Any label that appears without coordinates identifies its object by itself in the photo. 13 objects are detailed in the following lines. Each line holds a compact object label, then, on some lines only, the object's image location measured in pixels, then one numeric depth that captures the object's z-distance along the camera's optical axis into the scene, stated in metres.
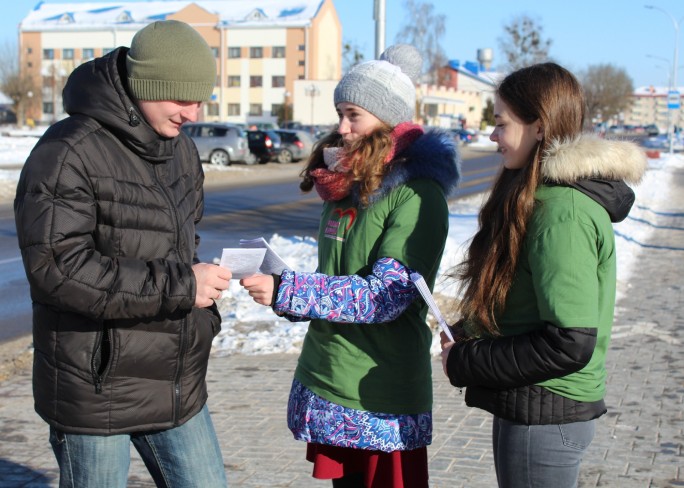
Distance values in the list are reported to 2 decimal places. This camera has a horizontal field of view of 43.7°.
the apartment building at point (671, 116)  55.20
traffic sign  46.20
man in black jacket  2.27
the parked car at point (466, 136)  63.21
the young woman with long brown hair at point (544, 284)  2.21
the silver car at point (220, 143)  32.41
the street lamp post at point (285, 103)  82.12
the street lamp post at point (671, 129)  54.94
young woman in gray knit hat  2.68
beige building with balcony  87.75
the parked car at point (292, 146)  36.19
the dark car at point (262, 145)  34.69
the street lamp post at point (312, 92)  78.07
